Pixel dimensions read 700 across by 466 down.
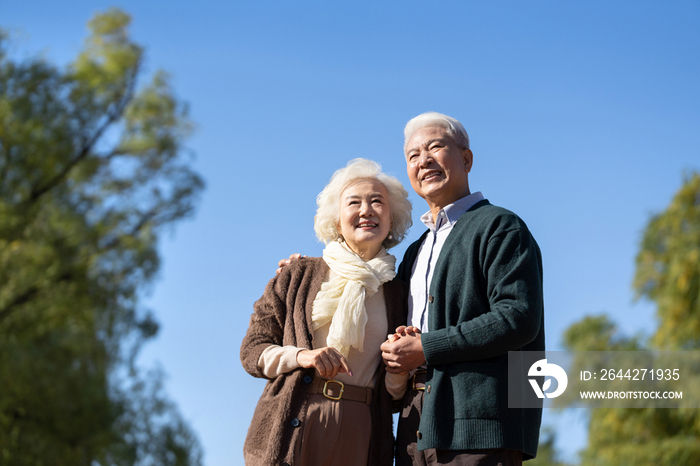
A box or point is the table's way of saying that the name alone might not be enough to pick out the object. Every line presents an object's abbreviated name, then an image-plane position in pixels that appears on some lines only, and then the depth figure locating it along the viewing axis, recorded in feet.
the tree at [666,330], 44.09
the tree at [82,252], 41.86
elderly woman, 10.11
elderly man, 9.23
